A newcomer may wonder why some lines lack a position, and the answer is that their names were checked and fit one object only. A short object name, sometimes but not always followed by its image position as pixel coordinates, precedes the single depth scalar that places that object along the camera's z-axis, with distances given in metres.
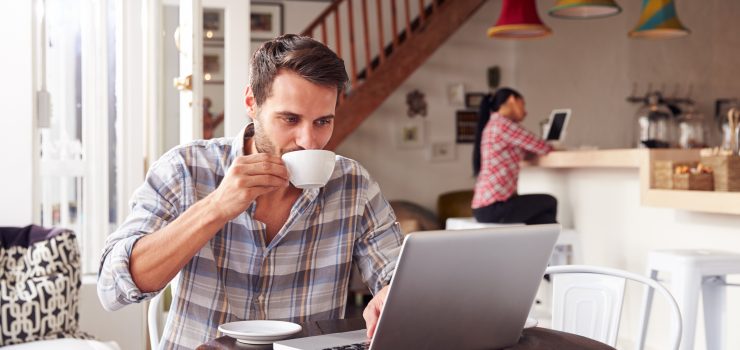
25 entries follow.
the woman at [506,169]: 4.90
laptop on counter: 5.20
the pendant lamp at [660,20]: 5.13
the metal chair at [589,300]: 1.99
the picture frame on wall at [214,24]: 3.76
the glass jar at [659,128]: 4.78
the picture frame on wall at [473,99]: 8.13
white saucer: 1.32
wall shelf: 3.29
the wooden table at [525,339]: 1.34
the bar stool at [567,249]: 4.73
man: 1.53
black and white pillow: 2.94
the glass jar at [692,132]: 4.56
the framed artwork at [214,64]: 4.33
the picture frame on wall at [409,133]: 7.93
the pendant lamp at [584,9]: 4.82
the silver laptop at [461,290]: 1.13
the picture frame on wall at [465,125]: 8.12
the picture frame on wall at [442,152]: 8.07
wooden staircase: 7.15
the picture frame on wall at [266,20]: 7.57
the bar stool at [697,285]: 3.12
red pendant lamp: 5.17
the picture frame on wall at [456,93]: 8.06
